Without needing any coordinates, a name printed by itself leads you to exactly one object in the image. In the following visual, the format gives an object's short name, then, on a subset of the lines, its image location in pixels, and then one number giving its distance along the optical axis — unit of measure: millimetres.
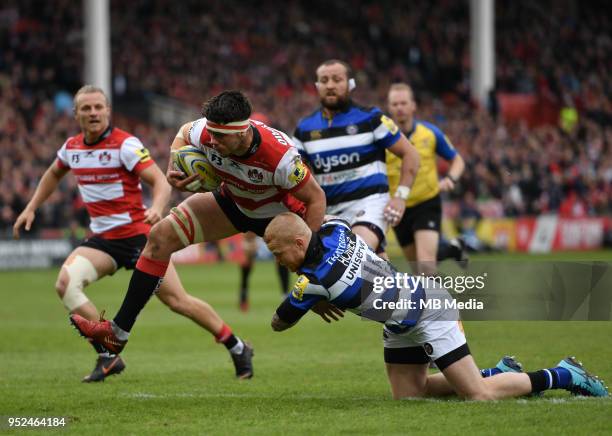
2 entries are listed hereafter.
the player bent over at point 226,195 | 13867
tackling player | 13258
